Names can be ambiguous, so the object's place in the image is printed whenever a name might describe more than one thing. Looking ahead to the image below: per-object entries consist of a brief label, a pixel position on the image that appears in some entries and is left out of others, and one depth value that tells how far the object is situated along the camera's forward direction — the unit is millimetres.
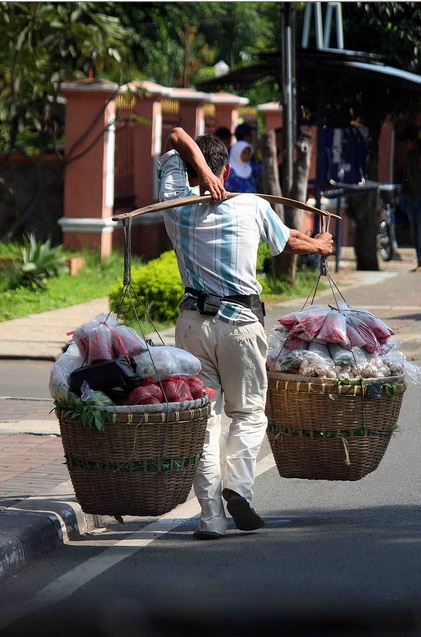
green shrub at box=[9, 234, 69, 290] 30172
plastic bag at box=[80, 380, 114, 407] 10586
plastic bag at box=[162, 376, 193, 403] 10820
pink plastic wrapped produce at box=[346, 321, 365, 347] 12008
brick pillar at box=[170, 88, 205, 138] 43562
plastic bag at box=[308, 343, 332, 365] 12039
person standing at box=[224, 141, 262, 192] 31172
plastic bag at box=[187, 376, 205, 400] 11133
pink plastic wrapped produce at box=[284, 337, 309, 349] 12289
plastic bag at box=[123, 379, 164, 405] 10734
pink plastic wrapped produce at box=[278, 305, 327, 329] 12328
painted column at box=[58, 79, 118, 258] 35156
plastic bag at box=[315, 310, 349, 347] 11930
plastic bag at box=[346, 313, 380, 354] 12055
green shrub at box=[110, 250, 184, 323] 25719
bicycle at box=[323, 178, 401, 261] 38169
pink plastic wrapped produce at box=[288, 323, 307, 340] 12250
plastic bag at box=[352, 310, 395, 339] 12219
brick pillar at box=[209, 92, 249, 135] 47312
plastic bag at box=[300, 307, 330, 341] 12062
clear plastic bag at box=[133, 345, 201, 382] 10883
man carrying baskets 11617
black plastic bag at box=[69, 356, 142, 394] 10719
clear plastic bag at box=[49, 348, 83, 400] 10953
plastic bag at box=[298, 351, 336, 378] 11914
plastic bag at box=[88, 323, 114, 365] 10945
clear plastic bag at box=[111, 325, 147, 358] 11016
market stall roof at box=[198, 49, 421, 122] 32937
